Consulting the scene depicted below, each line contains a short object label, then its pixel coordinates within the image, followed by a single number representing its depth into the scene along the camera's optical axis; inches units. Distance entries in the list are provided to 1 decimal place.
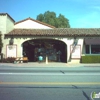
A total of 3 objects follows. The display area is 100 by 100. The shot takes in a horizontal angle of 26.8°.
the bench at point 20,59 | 987.1
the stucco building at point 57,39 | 1024.7
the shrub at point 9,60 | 994.7
